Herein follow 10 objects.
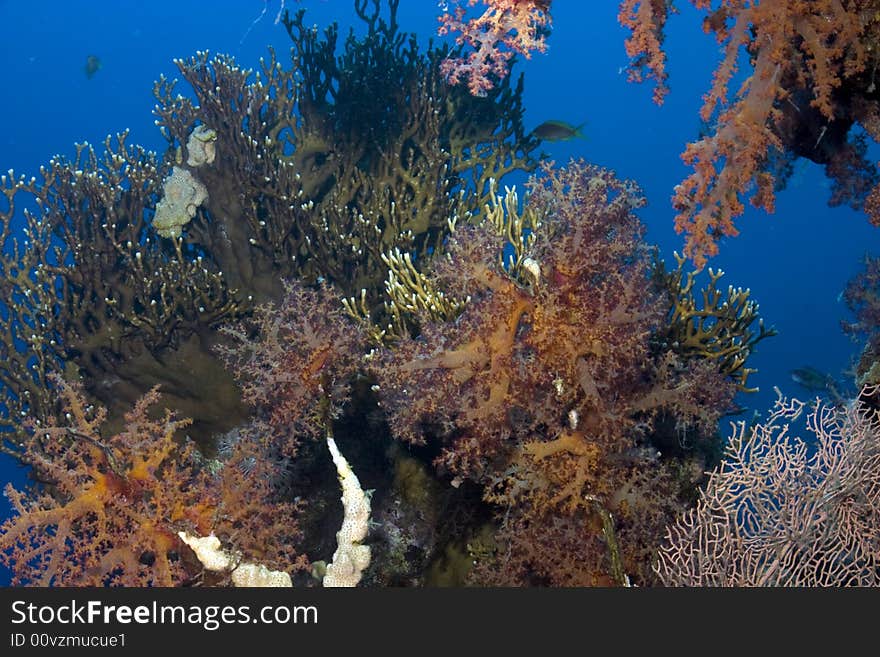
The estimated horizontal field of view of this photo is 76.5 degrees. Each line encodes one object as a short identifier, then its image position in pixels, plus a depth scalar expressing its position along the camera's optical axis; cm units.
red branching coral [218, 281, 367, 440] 391
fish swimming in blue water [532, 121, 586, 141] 787
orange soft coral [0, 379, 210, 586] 323
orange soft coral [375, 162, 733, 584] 334
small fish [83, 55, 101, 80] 1786
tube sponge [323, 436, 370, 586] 327
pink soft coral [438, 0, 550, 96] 340
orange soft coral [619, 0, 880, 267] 285
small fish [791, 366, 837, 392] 1054
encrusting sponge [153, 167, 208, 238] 638
